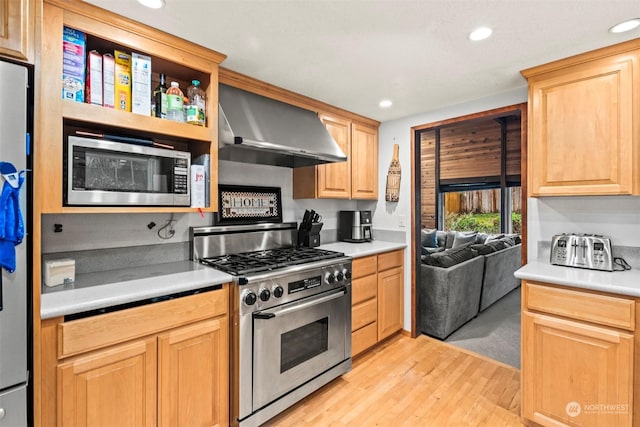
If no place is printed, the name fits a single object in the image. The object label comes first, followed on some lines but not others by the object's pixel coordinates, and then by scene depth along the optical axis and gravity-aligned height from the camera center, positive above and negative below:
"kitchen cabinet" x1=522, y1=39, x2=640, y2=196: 1.80 +0.55
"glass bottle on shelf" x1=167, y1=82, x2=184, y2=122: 1.80 +0.64
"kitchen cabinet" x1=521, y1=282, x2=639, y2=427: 1.60 -0.80
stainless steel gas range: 1.79 -0.66
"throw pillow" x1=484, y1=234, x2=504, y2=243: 5.11 -0.41
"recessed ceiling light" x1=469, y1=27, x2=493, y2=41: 1.64 +0.96
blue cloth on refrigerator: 1.03 -0.03
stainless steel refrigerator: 1.06 -0.24
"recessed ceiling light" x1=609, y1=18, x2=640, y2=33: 1.56 +0.96
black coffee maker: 3.24 -0.14
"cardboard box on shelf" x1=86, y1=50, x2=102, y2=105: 1.55 +0.68
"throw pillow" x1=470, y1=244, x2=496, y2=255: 3.71 -0.44
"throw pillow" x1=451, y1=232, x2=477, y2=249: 5.44 -0.45
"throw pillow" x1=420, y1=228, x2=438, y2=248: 5.62 -0.49
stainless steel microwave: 1.49 +0.21
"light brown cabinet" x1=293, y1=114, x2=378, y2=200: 2.82 +0.40
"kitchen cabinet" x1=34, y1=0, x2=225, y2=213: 1.40 +0.57
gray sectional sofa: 3.07 -0.77
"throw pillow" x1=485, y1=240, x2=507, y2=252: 3.99 -0.43
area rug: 2.78 -1.23
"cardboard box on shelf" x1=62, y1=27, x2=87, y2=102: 1.47 +0.72
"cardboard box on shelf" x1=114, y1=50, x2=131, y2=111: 1.62 +0.70
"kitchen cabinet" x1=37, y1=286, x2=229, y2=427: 1.27 -0.71
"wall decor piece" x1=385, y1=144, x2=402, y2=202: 3.29 +0.37
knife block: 2.79 -0.21
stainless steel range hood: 1.99 +0.56
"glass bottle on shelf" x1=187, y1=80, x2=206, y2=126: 1.87 +0.67
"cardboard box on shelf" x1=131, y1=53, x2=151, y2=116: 1.66 +0.69
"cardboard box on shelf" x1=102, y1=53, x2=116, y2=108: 1.58 +0.68
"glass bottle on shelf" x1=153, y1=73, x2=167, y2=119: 1.80 +0.65
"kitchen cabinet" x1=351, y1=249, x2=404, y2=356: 2.64 -0.79
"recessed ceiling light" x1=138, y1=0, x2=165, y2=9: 1.42 +0.97
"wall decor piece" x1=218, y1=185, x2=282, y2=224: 2.40 +0.07
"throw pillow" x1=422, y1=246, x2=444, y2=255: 4.91 -0.61
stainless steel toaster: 1.93 -0.25
